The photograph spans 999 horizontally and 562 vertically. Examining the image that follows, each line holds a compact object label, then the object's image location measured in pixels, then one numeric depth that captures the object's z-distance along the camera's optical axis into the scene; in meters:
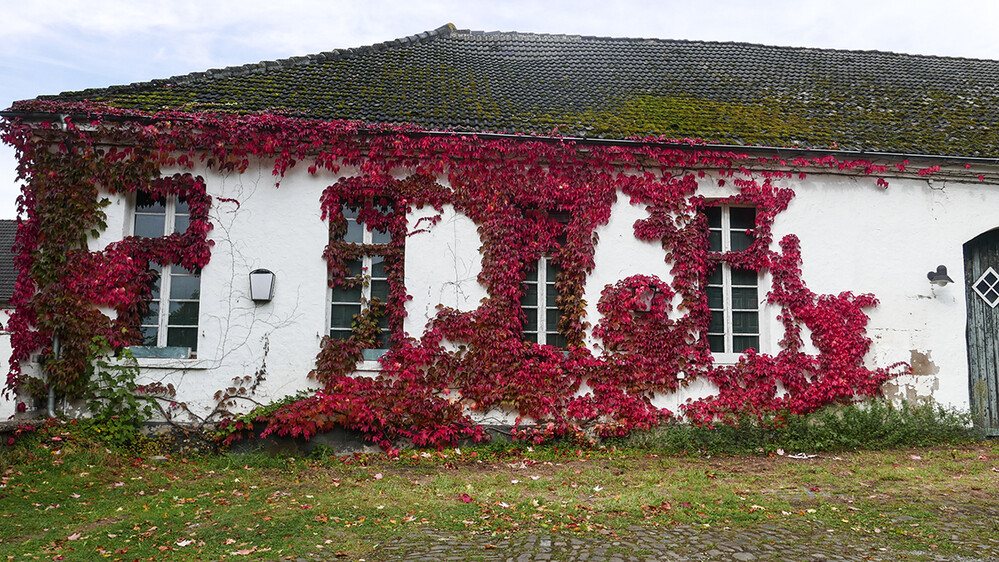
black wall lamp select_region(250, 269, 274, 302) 8.18
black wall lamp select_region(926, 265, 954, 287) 8.96
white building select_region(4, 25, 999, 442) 8.13
